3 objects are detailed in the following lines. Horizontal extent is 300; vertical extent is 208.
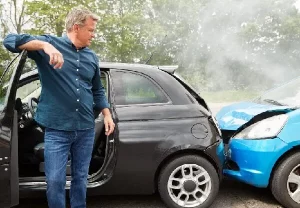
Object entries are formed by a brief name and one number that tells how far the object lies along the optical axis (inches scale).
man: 99.0
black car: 129.8
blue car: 134.5
